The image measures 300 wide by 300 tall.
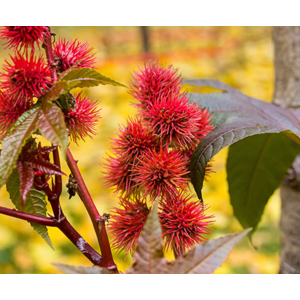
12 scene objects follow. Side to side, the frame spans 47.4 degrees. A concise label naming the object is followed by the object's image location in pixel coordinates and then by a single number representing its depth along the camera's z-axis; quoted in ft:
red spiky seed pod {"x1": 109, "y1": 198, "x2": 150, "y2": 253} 1.20
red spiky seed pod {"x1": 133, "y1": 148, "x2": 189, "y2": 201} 1.17
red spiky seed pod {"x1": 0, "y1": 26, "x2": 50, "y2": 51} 1.10
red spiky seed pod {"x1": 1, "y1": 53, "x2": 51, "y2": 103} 1.01
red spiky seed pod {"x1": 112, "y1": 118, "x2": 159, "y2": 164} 1.26
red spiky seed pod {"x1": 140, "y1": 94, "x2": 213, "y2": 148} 1.23
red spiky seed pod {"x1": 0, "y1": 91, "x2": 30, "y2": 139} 1.05
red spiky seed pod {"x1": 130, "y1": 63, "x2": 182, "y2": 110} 1.33
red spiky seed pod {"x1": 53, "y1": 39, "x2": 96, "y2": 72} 1.17
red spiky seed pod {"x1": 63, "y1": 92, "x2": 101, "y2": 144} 1.15
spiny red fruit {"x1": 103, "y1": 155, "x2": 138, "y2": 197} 1.30
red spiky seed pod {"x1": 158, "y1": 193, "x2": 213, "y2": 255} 1.18
